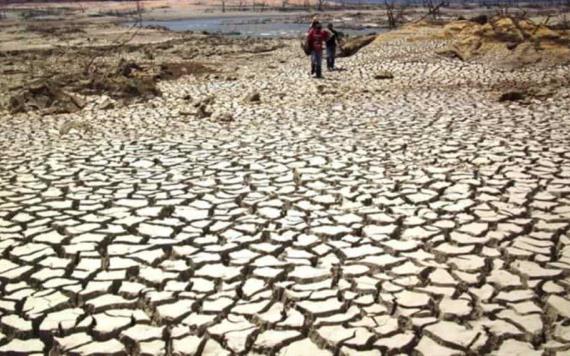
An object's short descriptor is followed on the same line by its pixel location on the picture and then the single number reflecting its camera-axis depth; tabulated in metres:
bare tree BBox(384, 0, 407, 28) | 27.97
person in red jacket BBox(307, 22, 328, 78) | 14.53
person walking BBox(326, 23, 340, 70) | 16.19
